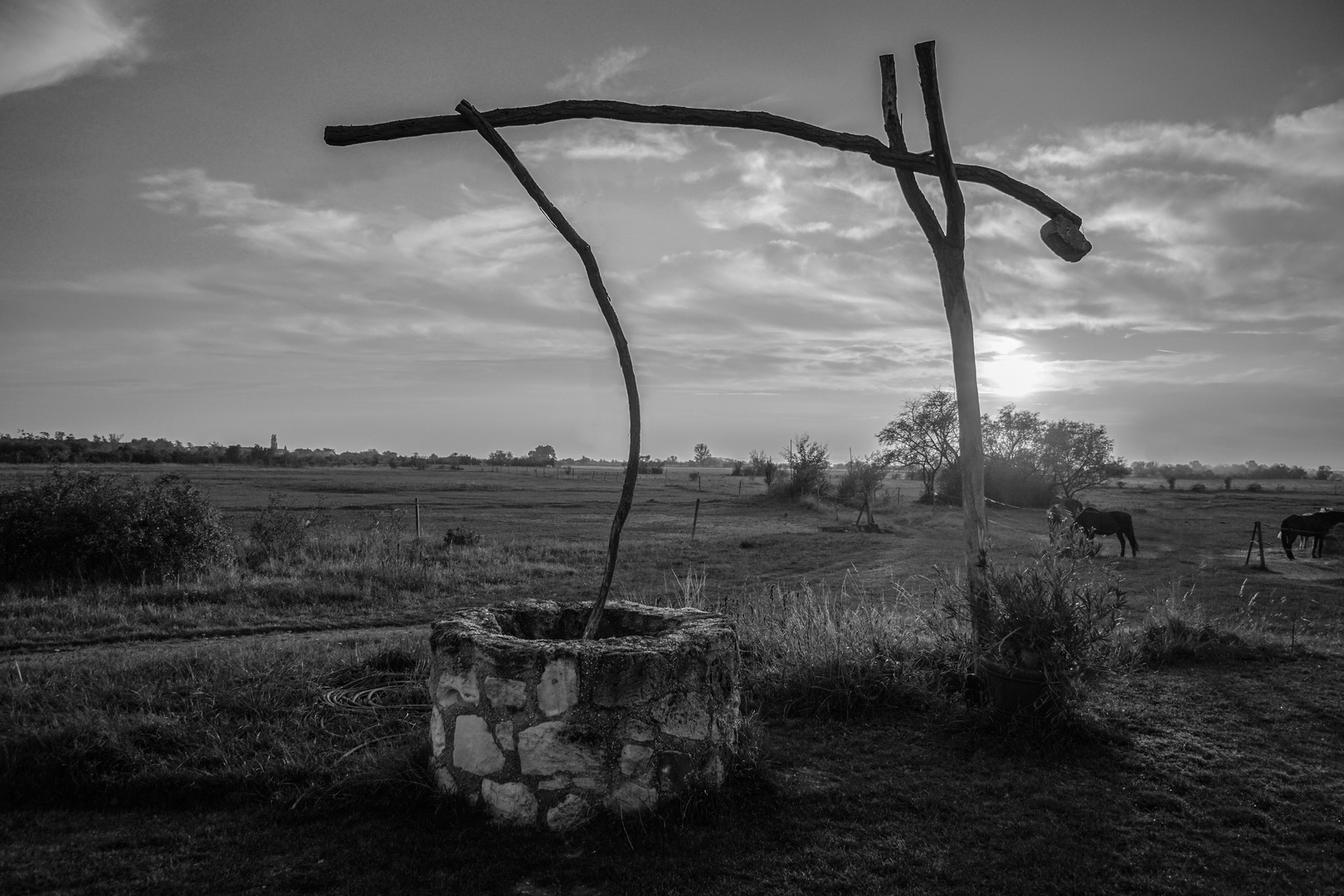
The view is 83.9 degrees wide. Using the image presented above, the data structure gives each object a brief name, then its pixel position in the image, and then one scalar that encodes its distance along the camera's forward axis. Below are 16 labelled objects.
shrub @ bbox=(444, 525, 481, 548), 21.22
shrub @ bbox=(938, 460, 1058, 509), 38.97
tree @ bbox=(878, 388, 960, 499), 44.88
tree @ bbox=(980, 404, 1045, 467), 40.31
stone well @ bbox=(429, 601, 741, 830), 4.41
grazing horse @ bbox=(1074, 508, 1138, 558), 20.25
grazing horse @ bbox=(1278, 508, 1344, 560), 20.23
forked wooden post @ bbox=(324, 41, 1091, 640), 5.61
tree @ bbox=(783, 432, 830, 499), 44.50
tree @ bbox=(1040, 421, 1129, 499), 38.56
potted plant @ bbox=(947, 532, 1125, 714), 5.81
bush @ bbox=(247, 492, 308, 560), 17.34
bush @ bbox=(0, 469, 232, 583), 13.09
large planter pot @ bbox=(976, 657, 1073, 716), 5.80
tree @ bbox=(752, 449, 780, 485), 49.84
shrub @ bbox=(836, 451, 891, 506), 41.12
